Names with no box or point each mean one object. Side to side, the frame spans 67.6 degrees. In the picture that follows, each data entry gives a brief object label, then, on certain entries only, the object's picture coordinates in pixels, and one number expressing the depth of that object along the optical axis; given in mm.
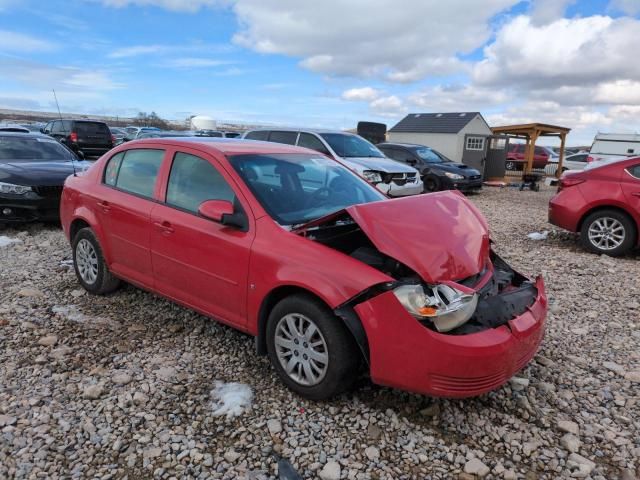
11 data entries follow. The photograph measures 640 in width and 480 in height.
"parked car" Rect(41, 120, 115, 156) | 17750
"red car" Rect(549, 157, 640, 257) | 6863
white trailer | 18281
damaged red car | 2729
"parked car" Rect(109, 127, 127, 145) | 28598
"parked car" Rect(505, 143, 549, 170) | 27023
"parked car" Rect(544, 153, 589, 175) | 22391
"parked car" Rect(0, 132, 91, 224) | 7148
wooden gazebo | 19969
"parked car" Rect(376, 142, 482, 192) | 14218
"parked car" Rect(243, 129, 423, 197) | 10219
